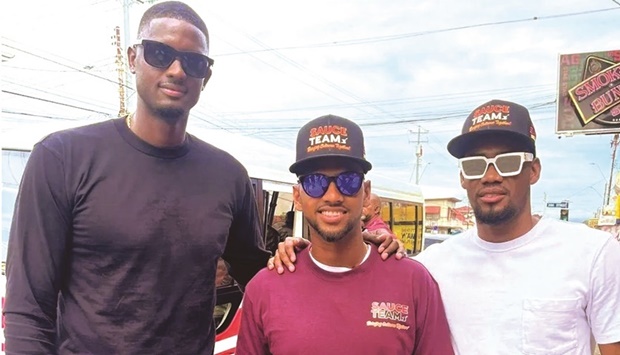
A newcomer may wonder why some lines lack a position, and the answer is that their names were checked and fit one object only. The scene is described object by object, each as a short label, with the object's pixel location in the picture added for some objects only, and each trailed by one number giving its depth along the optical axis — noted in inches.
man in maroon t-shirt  68.6
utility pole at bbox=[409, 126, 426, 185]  2048.5
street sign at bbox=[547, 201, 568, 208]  1282.0
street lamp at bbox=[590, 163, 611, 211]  1425.9
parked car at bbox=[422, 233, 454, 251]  749.3
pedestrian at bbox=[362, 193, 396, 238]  212.3
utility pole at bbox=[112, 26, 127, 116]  777.6
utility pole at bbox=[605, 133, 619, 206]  1231.7
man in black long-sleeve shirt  65.0
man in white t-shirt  73.5
